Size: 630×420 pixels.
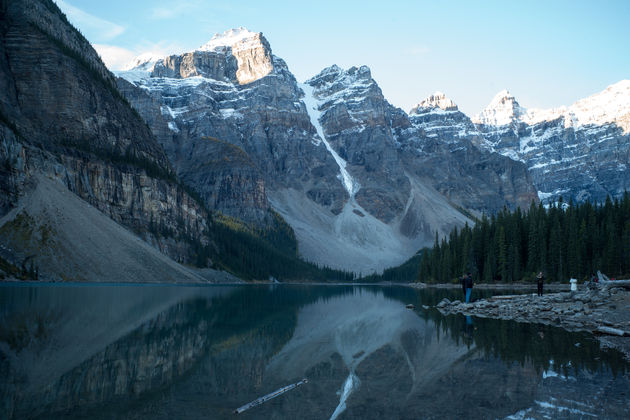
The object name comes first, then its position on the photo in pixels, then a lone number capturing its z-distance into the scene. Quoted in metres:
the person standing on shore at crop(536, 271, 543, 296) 41.38
